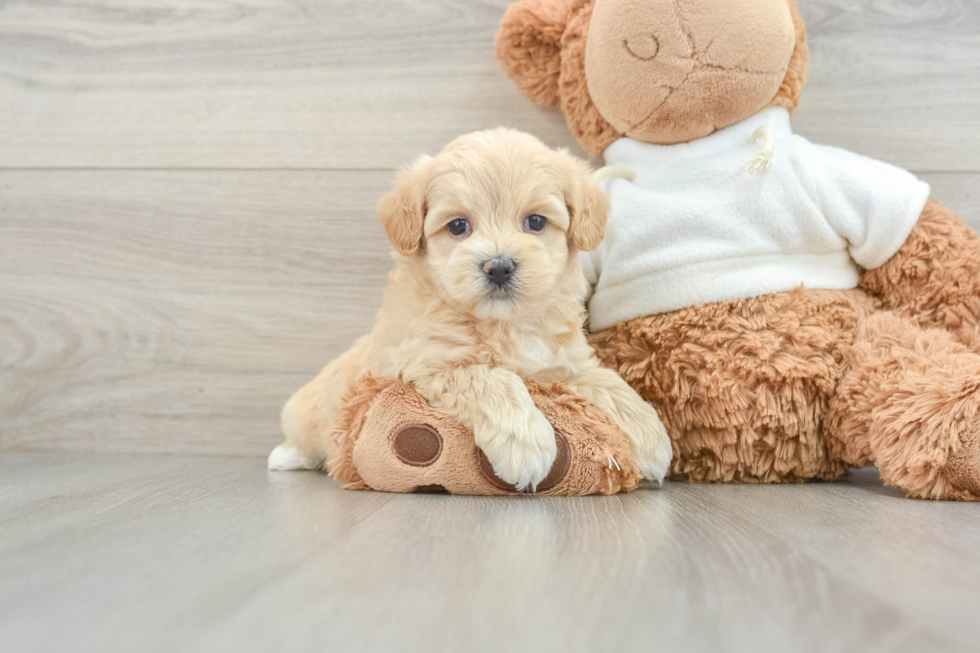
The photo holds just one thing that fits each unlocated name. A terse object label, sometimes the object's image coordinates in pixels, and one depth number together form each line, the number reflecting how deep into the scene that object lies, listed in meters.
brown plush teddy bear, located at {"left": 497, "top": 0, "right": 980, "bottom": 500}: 0.51
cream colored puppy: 0.46
